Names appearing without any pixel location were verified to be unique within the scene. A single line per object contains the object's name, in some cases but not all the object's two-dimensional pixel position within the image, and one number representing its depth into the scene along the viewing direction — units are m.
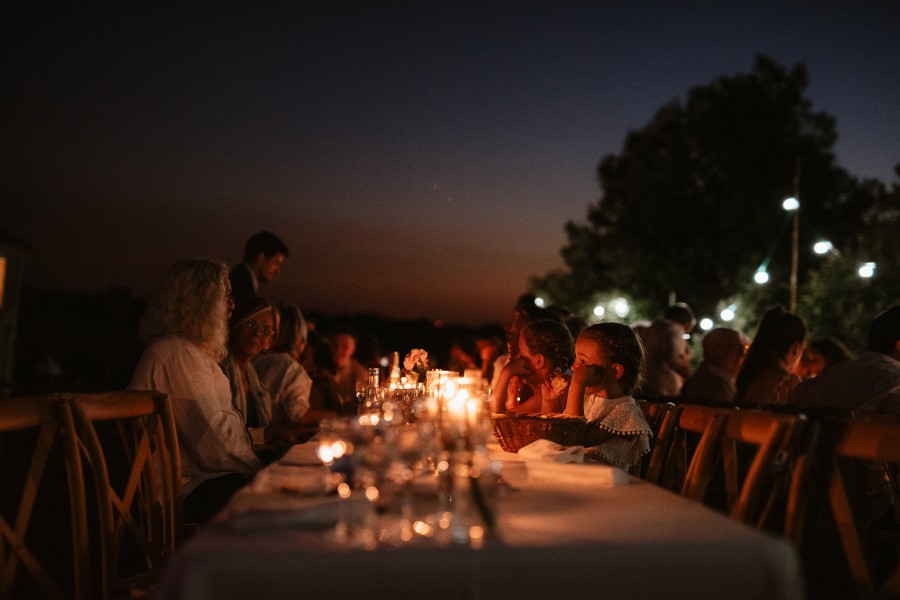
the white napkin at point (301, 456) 3.06
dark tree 29.58
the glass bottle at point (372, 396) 3.33
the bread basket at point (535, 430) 3.35
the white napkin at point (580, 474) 2.51
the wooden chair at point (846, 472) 2.28
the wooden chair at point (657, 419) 3.52
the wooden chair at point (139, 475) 2.95
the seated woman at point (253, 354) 5.13
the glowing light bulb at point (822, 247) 10.99
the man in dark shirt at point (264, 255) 7.40
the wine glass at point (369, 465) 1.84
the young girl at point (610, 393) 3.60
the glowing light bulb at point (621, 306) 16.59
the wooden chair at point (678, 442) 2.96
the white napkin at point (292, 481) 2.33
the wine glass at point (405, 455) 1.88
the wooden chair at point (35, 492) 2.53
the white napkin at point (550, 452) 2.93
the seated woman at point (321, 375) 8.02
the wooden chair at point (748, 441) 2.44
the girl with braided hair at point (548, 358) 4.74
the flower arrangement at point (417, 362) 5.41
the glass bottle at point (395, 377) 4.88
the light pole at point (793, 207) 11.03
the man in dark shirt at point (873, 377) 4.84
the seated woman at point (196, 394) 3.85
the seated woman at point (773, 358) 5.84
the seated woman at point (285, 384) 6.32
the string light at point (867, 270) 10.50
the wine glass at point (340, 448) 2.21
